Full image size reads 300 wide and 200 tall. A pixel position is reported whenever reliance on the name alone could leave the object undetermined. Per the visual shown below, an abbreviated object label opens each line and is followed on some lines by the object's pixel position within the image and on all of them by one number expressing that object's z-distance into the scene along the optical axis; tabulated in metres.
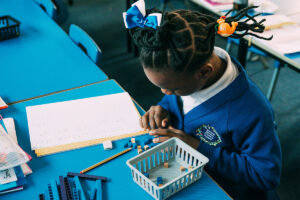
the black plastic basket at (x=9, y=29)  1.96
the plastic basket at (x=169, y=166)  1.05
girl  0.99
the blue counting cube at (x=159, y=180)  1.13
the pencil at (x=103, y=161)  1.17
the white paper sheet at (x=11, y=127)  1.29
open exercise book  1.28
